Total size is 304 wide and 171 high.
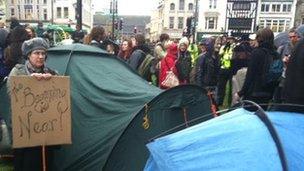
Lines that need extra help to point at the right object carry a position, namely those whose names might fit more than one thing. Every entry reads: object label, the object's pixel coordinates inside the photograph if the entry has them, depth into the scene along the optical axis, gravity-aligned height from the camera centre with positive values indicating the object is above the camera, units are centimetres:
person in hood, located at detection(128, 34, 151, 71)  852 -76
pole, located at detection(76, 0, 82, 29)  1180 -4
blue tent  222 -69
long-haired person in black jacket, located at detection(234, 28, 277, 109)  595 -74
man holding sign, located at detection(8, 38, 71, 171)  410 -93
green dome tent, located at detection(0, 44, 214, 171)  459 -112
